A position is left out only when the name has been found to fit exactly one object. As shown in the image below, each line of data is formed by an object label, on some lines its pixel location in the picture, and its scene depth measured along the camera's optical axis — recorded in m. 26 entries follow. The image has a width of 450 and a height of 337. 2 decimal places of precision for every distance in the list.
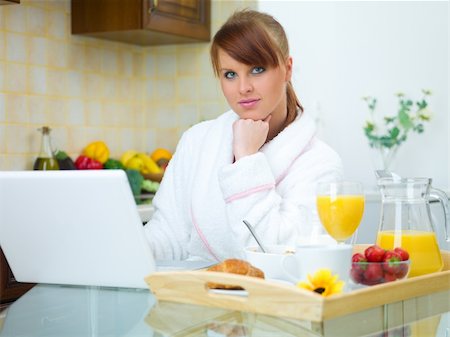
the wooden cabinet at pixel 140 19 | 3.77
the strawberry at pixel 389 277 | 1.65
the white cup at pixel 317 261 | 1.58
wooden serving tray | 1.49
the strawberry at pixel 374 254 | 1.68
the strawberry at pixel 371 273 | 1.65
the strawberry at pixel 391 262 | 1.65
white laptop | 1.73
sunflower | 1.55
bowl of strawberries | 1.65
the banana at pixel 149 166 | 4.05
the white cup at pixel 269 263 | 1.72
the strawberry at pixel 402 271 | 1.66
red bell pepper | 3.79
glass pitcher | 1.78
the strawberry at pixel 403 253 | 1.69
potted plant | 3.83
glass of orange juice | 1.81
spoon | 1.79
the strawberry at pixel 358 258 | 1.69
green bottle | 3.59
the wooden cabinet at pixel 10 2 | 3.21
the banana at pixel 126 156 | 4.07
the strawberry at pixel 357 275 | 1.65
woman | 2.22
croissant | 1.65
